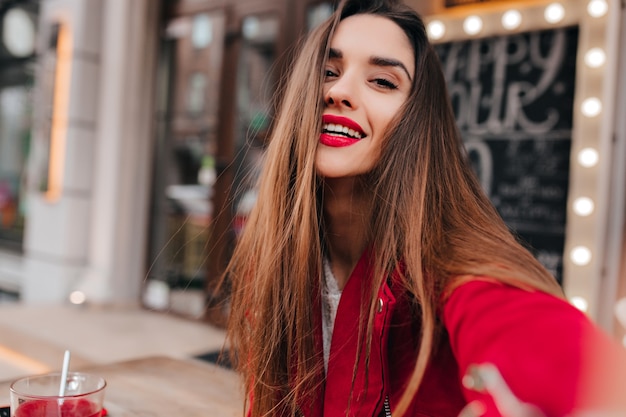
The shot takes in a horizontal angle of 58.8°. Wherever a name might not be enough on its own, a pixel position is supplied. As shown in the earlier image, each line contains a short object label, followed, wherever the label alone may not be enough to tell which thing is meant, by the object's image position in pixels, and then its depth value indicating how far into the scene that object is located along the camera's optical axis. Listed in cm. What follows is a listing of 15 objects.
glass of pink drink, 79
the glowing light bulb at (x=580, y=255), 225
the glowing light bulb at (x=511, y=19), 248
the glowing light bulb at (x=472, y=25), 261
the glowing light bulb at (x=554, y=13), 237
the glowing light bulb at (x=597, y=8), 225
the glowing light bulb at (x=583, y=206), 225
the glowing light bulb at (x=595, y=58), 225
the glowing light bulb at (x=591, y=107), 225
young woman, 72
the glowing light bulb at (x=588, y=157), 225
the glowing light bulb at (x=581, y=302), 222
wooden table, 100
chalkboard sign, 240
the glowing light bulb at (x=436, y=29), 273
